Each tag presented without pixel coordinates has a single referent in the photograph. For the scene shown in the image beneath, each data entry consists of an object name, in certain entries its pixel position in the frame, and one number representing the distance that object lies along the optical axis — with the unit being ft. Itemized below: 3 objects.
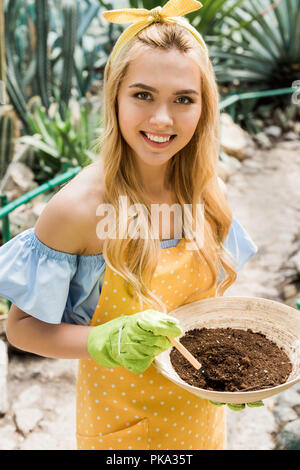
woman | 3.74
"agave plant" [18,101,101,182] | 12.93
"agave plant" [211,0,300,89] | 20.13
